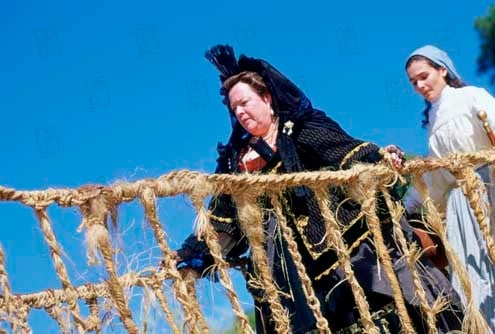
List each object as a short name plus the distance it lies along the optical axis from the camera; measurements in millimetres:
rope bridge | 4728
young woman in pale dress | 5562
